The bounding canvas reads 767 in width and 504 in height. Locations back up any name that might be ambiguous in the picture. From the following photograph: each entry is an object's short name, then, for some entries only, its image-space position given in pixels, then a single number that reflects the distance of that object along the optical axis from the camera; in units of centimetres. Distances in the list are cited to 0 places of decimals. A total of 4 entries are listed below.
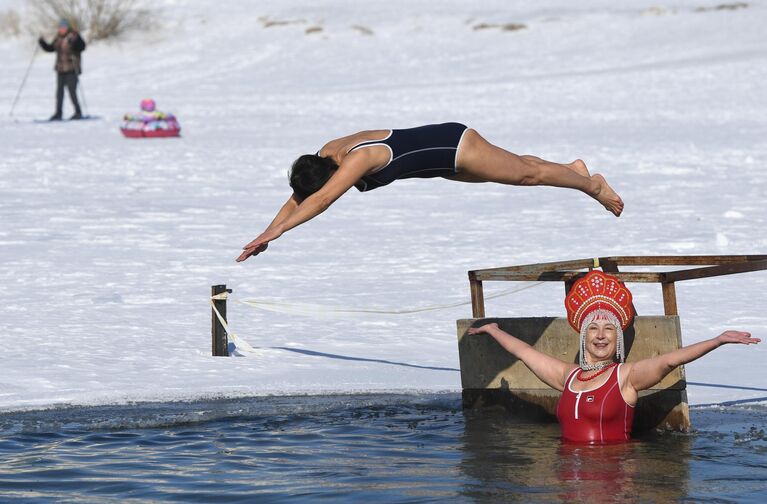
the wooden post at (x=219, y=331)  1819
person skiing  4428
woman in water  1298
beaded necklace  1327
